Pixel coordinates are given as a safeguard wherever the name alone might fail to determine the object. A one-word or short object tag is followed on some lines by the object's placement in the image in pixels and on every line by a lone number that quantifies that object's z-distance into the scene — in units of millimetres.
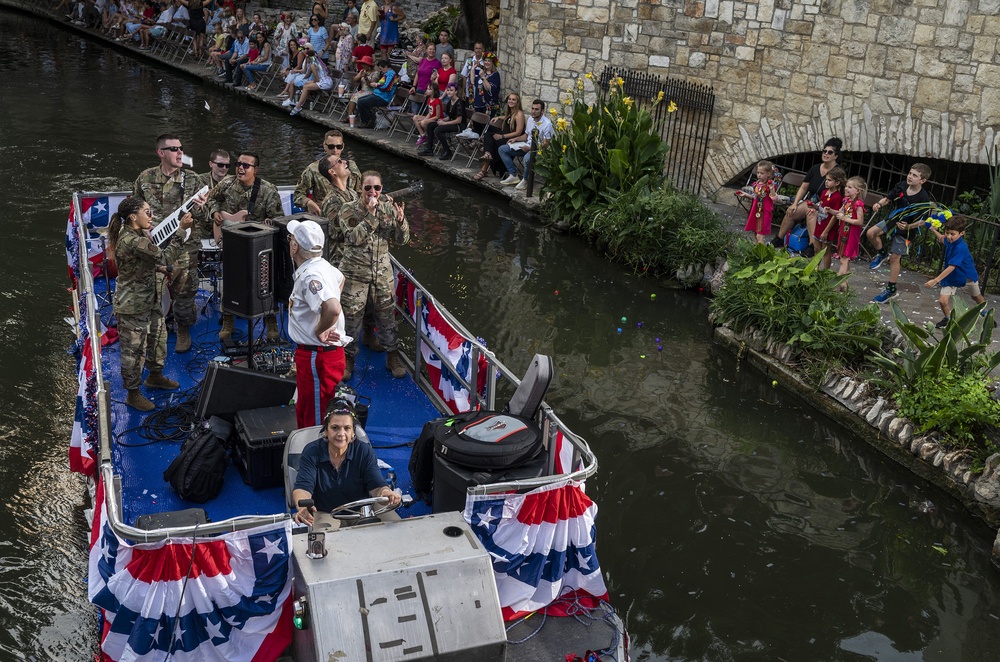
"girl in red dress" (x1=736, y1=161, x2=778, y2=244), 12438
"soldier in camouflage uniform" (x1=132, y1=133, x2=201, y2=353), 8551
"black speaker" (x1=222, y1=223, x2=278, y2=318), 7598
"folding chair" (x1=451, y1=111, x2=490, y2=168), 17406
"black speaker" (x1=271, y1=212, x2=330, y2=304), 7969
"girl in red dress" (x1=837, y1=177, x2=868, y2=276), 11320
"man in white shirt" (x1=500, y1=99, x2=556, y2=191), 15898
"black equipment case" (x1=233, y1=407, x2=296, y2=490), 6570
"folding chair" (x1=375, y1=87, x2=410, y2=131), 19469
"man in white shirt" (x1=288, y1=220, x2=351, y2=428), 6566
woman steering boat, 5715
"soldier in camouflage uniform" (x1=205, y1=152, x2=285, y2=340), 8758
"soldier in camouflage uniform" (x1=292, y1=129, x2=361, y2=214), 9156
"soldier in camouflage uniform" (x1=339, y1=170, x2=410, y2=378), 8047
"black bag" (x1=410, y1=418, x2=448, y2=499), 6365
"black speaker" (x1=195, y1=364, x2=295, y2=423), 6891
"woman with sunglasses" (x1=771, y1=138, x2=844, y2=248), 12305
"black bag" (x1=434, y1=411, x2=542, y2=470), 5891
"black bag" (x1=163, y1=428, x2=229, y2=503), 6402
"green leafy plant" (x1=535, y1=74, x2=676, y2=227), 13688
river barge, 4750
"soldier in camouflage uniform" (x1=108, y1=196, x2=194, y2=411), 7414
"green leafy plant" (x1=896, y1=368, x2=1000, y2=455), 8359
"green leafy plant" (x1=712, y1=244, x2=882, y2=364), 9906
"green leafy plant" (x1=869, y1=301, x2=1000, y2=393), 8836
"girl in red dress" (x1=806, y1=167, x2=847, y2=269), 11703
